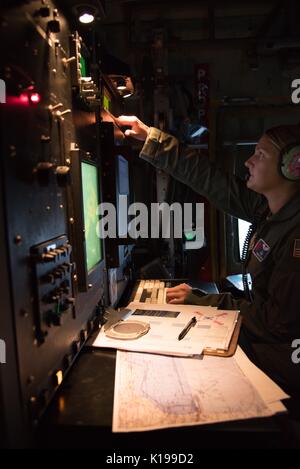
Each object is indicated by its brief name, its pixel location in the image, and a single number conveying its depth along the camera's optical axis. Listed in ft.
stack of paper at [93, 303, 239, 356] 3.38
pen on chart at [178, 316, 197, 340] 3.62
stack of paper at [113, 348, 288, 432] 2.33
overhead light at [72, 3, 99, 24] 3.23
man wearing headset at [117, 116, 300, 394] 3.70
